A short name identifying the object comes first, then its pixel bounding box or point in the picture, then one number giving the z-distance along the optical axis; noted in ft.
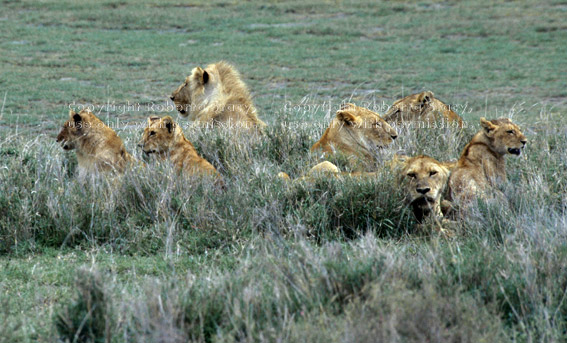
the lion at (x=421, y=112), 65.77
